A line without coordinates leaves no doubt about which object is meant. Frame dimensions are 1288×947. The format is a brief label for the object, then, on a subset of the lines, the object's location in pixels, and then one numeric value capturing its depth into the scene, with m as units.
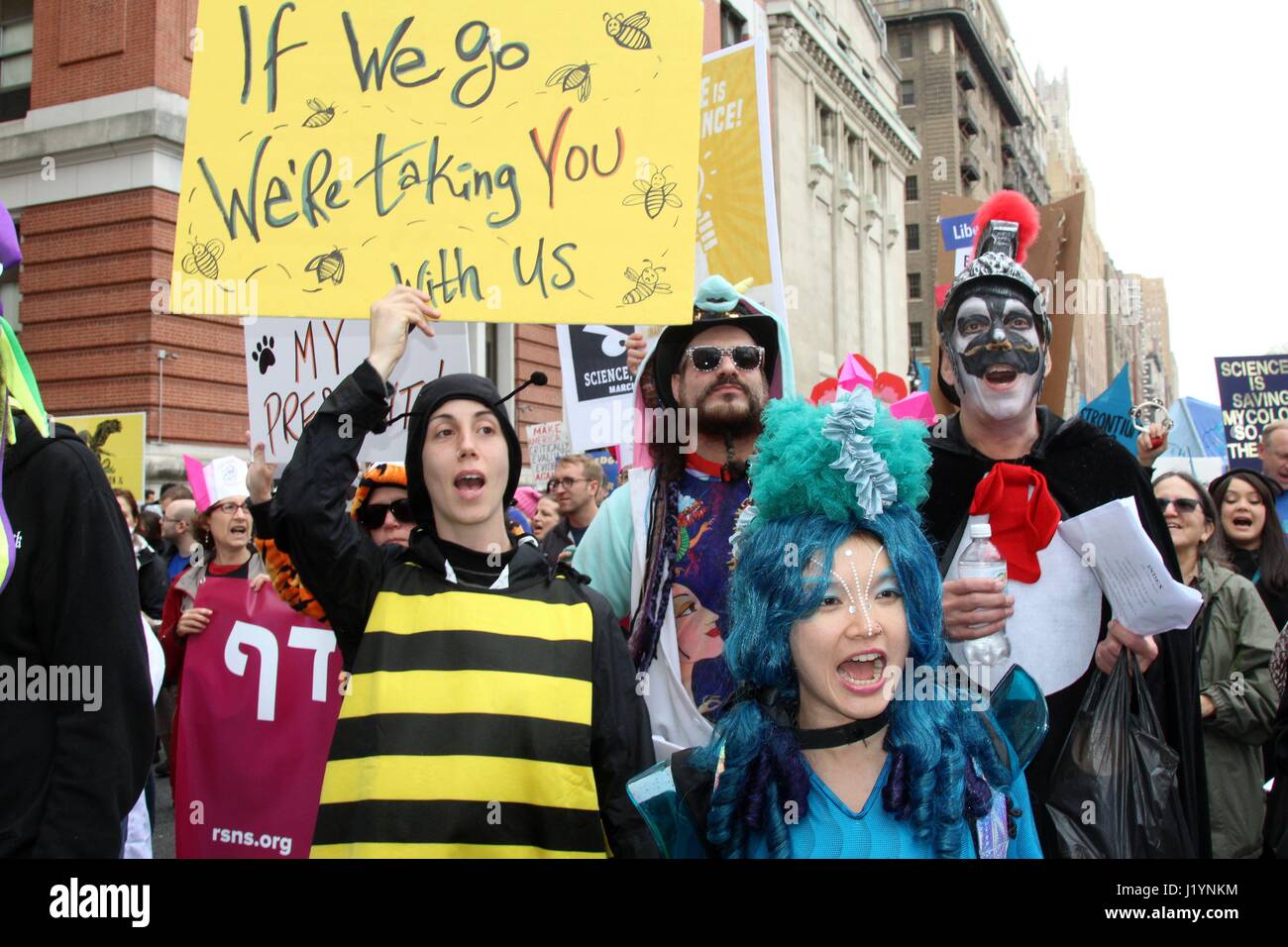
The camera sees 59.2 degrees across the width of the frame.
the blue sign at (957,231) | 5.93
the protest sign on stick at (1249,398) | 7.48
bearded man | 2.96
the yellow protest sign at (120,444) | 9.95
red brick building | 12.78
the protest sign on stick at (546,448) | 8.96
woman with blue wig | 1.99
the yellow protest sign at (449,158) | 2.95
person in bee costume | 2.34
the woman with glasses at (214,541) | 4.67
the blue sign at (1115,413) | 3.85
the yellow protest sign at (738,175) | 4.23
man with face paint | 2.69
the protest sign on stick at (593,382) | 6.41
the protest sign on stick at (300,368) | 3.82
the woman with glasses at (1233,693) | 4.27
